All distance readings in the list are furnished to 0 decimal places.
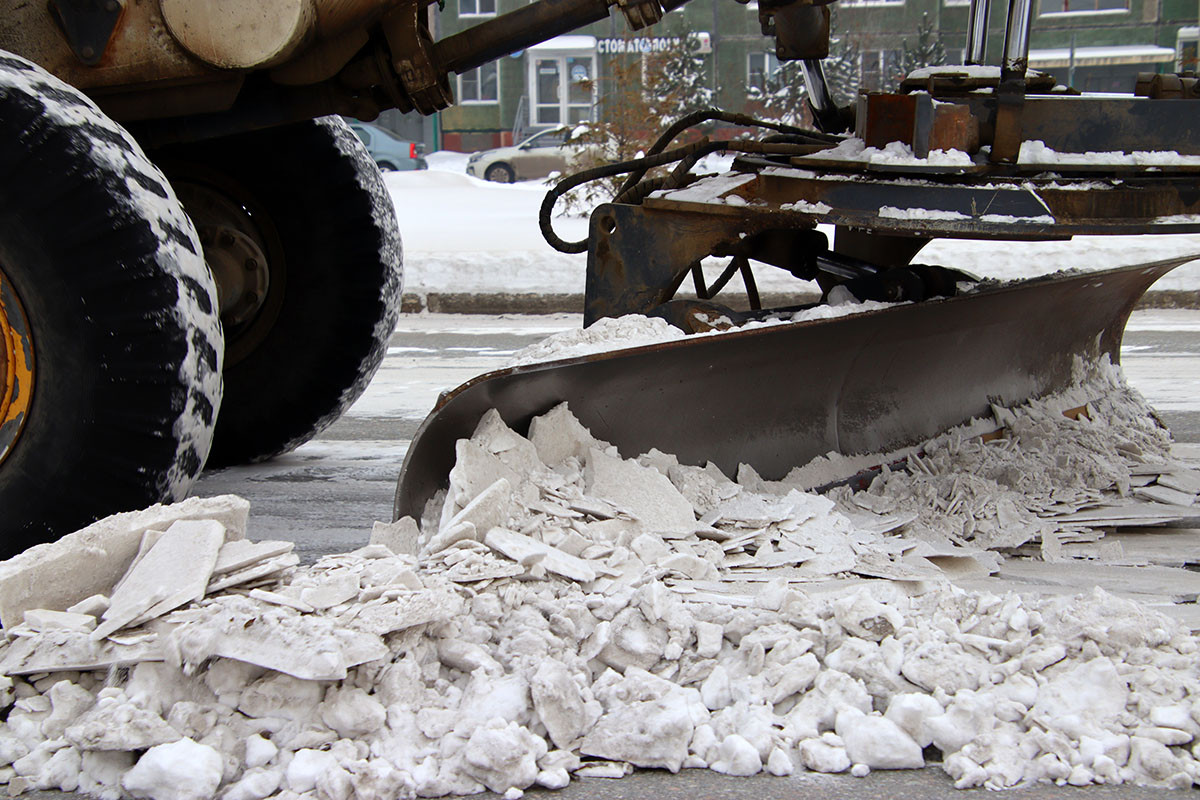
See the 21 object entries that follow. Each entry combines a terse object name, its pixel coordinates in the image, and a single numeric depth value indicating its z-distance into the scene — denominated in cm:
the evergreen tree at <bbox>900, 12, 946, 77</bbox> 1781
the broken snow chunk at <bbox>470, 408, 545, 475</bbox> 286
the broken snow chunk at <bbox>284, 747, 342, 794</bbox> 200
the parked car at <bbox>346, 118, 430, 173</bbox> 2241
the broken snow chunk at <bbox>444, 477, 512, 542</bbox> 262
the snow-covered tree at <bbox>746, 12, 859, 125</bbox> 1775
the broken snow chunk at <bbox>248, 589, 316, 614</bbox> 228
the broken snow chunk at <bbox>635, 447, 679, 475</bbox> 316
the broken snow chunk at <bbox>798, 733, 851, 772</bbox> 208
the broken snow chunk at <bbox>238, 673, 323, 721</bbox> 213
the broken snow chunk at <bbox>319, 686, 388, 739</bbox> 210
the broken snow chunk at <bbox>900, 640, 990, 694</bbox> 220
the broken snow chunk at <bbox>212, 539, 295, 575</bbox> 243
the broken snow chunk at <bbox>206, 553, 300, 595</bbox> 238
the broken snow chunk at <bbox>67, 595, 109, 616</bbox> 234
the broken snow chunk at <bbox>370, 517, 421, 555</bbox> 279
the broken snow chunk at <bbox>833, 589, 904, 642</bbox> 234
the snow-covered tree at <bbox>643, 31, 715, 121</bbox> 1356
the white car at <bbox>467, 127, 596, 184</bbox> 2269
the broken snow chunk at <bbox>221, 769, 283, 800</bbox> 199
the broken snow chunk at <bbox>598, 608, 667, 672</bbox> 230
